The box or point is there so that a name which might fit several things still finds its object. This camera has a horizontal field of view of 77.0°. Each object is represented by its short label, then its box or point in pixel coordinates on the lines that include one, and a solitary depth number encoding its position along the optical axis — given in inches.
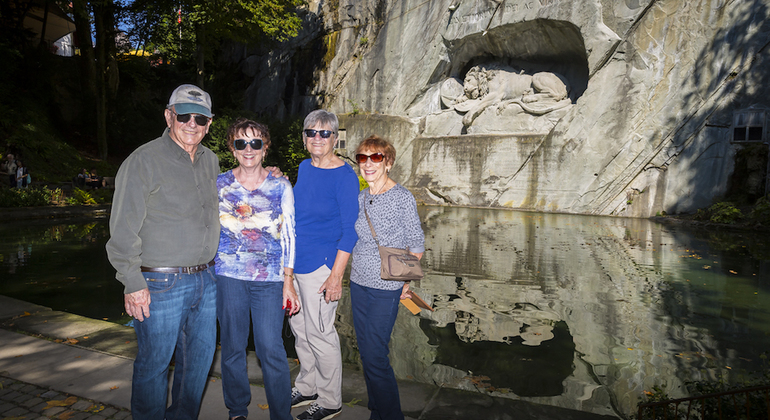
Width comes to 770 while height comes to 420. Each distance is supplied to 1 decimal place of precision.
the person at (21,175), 688.4
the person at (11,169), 682.2
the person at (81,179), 797.2
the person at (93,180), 788.0
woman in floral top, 117.1
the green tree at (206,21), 879.1
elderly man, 100.9
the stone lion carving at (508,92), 922.1
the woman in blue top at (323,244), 124.6
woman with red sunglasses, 116.0
